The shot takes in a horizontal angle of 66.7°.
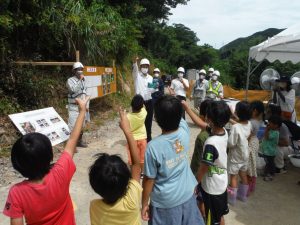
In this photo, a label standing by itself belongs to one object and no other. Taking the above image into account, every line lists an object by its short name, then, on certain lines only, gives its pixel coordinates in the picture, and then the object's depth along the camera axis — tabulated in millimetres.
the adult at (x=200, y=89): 6760
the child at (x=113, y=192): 1294
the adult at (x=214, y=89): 6660
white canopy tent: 4665
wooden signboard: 6074
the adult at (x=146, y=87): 4544
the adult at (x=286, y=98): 4644
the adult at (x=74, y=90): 4460
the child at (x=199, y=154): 2206
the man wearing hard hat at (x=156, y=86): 4826
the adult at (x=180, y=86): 5895
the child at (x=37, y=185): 1222
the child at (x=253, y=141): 3157
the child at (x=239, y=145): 2818
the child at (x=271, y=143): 3693
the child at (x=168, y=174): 1574
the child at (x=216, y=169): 1976
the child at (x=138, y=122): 3478
